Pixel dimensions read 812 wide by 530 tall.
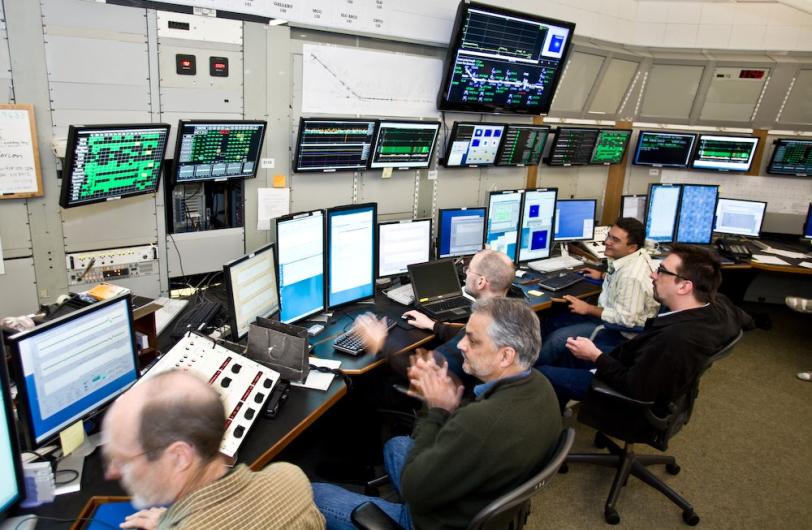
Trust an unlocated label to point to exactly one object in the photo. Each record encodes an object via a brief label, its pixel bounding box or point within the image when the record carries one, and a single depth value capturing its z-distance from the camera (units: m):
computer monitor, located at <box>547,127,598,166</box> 4.71
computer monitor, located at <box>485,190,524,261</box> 3.86
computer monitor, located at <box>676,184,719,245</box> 4.85
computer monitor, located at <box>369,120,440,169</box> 3.56
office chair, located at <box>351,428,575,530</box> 1.34
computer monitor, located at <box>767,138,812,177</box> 5.09
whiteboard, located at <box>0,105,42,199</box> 2.34
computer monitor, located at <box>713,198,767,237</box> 4.98
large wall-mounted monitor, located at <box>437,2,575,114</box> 3.64
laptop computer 2.99
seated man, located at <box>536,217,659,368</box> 3.10
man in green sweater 1.47
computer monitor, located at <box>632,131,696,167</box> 5.16
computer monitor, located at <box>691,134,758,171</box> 5.17
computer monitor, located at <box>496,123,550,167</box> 4.32
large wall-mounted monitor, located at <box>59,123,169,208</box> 2.31
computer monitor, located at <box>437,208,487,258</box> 3.67
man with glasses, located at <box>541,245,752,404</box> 2.26
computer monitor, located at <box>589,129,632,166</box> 5.01
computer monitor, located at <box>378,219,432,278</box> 3.25
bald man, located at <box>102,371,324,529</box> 1.10
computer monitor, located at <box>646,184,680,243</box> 4.77
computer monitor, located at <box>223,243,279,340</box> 2.17
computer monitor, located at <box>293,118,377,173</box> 3.20
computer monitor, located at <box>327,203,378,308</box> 2.79
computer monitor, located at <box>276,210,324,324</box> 2.50
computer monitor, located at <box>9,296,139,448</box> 1.42
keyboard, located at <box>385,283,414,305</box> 3.09
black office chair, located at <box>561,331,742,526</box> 2.40
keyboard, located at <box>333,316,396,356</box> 2.43
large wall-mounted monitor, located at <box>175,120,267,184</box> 2.71
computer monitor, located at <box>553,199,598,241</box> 4.38
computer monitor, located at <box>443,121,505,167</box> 4.00
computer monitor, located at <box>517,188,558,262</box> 4.05
